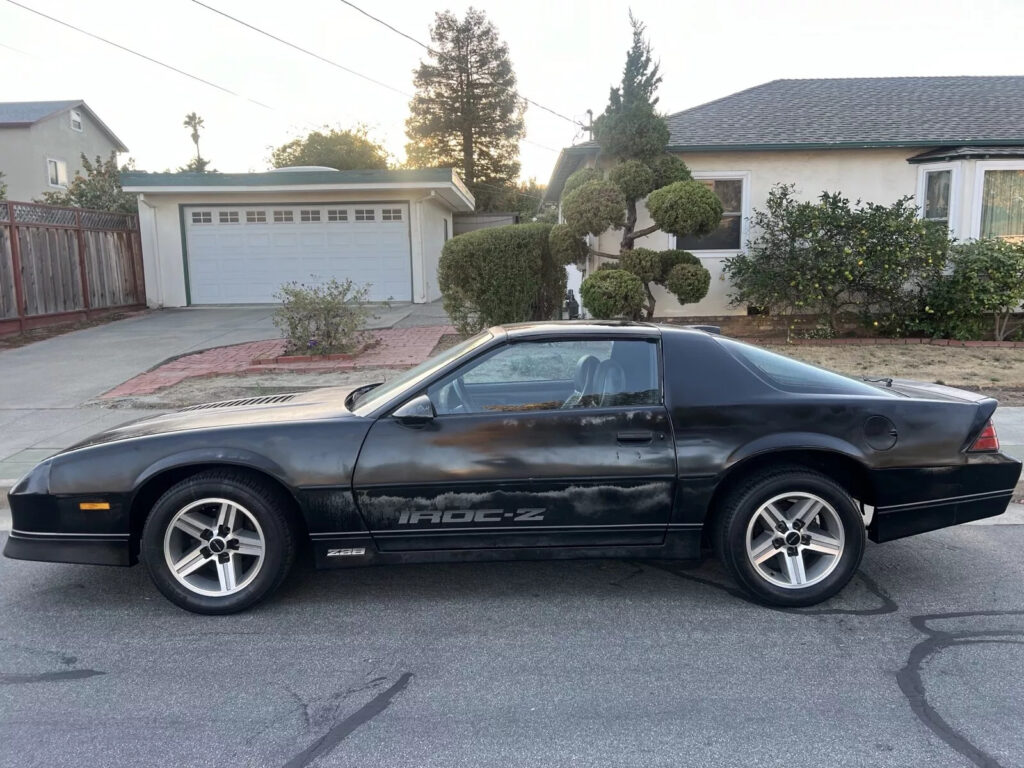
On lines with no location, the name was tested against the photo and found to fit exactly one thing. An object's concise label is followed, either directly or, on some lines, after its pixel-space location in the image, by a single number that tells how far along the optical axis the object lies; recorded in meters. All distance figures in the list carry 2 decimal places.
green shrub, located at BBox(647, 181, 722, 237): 11.52
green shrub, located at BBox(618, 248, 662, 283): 12.25
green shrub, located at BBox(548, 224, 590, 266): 11.91
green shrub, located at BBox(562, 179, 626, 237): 11.55
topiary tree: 11.56
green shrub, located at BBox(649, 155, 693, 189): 12.44
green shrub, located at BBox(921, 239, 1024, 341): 11.66
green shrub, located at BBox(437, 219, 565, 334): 11.78
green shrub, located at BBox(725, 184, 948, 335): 11.69
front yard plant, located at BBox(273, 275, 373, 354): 11.27
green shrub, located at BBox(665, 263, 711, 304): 11.85
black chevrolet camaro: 3.99
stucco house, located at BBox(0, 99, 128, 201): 31.39
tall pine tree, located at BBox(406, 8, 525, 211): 47.16
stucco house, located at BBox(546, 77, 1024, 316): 13.00
